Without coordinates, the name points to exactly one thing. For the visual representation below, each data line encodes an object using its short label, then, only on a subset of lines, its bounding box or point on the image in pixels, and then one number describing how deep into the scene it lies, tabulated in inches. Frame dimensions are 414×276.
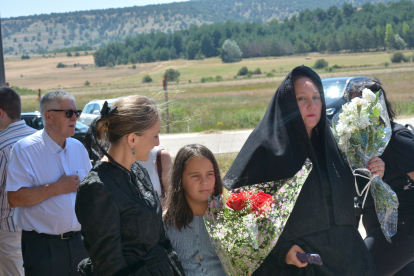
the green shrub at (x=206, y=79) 3312.0
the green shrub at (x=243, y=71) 3729.6
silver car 690.0
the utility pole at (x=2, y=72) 166.9
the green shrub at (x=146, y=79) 3466.5
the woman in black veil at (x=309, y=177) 87.4
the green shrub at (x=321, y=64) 3433.1
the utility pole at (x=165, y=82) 614.5
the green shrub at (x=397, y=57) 3041.3
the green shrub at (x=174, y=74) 3398.1
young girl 94.3
